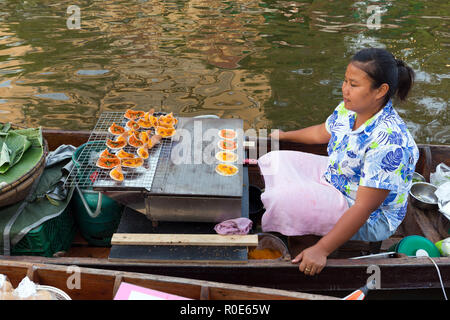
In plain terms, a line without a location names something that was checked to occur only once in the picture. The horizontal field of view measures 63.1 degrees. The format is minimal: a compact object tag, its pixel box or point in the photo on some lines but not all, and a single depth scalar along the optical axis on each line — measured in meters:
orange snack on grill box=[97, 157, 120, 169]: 3.20
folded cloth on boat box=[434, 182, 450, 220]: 3.90
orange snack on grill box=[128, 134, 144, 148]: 3.56
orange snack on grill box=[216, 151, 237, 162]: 3.40
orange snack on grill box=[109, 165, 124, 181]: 3.03
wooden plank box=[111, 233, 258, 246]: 2.97
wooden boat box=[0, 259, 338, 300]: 2.35
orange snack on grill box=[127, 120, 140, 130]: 3.89
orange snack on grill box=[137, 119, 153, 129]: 3.91
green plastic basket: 3.20
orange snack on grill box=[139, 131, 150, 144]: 3.58
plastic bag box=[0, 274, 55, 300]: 2.22
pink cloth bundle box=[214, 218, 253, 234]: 3.06
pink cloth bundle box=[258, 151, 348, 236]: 3.15
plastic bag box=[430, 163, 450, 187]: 4.24
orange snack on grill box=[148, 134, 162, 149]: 3.54
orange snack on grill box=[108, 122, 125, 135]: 3.77
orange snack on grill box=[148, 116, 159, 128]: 3.91
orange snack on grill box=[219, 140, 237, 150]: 3.57
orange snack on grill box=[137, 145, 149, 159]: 3.37
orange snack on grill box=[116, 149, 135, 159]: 3.32
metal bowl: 4.18
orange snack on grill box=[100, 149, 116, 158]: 3.34
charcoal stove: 2.95
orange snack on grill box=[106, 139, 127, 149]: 3.56
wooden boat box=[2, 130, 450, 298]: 2.91
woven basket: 3.06
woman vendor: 2.80
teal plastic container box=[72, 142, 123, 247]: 3.57
